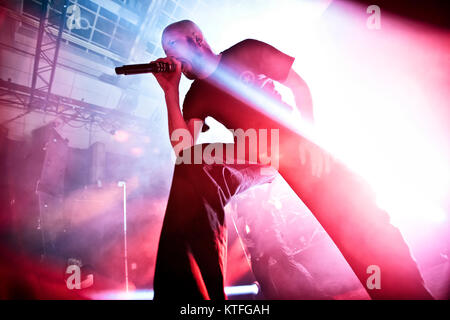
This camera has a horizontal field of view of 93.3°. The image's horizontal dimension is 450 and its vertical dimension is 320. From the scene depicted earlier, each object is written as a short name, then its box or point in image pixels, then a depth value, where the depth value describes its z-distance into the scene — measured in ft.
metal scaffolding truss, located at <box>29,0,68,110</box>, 14.43
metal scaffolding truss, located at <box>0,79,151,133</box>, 17.70
